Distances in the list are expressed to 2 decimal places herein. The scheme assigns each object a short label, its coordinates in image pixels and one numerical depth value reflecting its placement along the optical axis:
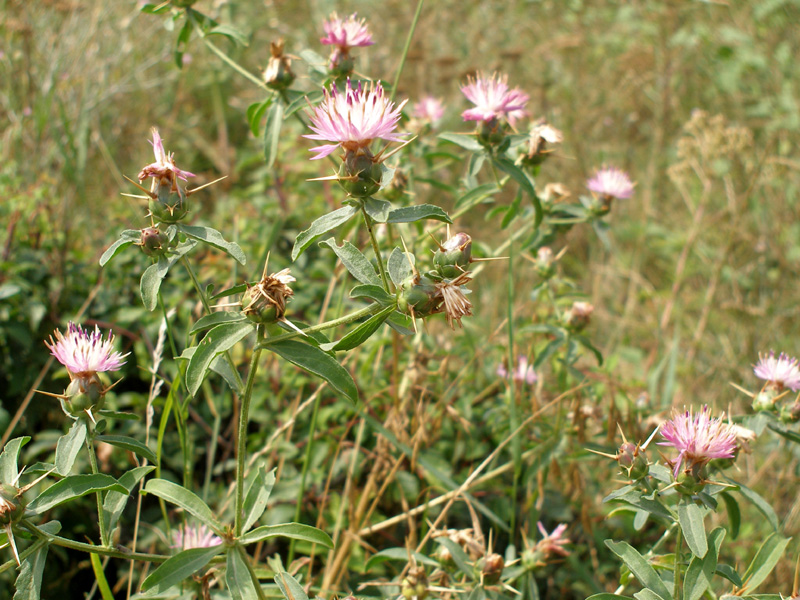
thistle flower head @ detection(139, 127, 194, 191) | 0.48
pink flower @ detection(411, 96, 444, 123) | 0.68
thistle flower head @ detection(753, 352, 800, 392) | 0.54
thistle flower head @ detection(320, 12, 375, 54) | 0.56
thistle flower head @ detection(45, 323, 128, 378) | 0.49
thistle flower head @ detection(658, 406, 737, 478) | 0.48
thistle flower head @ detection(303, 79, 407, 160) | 0.47
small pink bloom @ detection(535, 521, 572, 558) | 0.55
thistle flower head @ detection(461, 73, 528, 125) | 0.55
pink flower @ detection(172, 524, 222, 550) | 0.54
